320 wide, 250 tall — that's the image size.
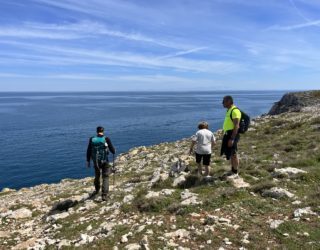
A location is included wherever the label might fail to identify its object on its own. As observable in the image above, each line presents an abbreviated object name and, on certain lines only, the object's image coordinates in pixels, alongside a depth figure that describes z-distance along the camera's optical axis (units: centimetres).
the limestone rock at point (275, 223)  642
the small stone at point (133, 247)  603
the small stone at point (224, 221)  674
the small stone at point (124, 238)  641
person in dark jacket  978
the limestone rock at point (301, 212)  685
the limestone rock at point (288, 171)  942
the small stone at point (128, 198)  879
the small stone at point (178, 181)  952
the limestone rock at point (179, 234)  634
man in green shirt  886
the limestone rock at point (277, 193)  794
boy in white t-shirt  954
